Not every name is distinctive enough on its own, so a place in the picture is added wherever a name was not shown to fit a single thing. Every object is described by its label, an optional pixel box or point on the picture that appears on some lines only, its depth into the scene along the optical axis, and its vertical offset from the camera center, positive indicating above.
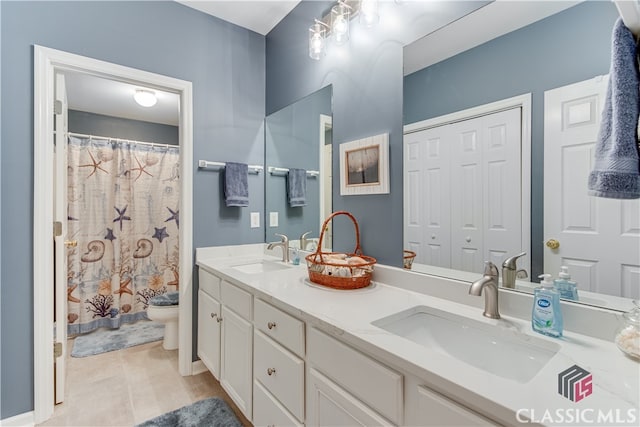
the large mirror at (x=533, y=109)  0.86 +0.37
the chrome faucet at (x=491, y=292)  0.98 -0.27
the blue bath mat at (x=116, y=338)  2.51 -1.17
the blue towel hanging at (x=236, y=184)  2.22 +0.21
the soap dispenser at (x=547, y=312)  0.84 -0.29
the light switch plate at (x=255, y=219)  2.41 -0.06
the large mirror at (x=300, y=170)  1.87 +0.31
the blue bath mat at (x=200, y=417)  1.61 -1.16
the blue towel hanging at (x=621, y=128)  0.70 +0.20
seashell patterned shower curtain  2.90 -0.18
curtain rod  2.90 +0.77
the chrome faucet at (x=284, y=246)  2.11 -0.24
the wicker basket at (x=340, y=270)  1.34 -0.27
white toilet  2.41 -0.84
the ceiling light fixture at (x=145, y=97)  2.80 +1.10
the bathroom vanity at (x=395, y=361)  0.59 -0.40
